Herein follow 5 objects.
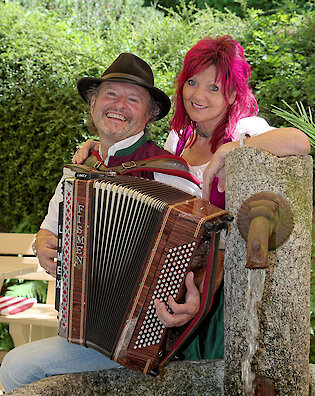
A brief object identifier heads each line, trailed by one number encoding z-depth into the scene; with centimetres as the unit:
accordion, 162
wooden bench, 390
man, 241
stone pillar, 156
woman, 209
